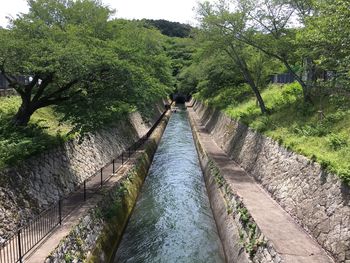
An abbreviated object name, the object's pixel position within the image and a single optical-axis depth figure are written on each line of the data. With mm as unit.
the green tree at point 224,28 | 20234
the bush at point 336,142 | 11469
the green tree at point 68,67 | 12703
